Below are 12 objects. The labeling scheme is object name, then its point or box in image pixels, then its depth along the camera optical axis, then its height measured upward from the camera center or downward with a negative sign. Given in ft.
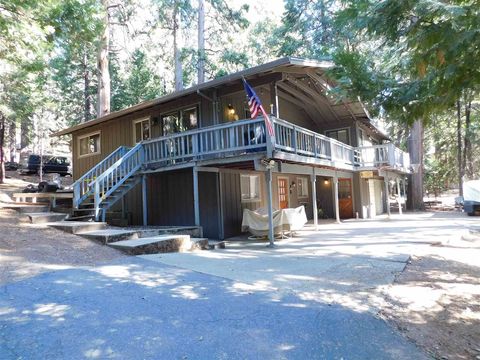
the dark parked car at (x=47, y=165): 81.76 +11.15
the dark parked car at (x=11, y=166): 91.15 +12.29
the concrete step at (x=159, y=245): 24.34 -2.77
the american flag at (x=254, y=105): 29.39 +8.43
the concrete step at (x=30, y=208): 35.32 +0.40
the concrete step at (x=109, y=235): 26.11 -2.01
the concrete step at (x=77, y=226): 28.27 -1.34
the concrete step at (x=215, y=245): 30.01 -3.54
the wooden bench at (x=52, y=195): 39.14 +1.84
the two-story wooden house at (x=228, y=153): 33.01 +5.62
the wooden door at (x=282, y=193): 49.21 +1.29
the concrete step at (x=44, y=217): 31.45 -0.54
